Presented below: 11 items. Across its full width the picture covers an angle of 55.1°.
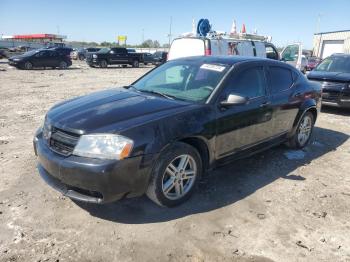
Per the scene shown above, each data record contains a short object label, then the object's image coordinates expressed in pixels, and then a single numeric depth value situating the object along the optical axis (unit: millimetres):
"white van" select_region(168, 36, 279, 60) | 10234
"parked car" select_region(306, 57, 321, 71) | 27897
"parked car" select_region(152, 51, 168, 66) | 36062
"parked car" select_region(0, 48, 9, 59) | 33291
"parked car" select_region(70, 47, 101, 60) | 40203
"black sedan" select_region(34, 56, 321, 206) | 3219
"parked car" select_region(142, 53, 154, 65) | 34669
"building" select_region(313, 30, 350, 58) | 45062
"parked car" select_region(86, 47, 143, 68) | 28312
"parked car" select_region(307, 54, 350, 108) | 9297
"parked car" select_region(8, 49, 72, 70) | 23250
